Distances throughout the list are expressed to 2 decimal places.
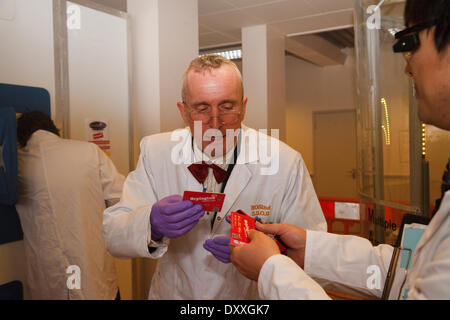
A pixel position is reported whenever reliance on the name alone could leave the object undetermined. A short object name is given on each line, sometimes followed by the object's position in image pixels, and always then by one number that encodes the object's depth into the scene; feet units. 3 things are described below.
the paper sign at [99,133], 8.87
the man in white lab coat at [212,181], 5.15
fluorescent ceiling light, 19.95
